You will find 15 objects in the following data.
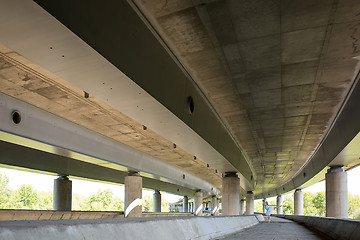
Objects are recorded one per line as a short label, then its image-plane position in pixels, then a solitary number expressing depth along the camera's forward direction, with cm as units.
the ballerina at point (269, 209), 2509
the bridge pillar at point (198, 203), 6681
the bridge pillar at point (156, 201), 6594
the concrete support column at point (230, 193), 3344
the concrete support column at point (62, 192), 3729
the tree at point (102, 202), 13136
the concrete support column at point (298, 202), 6634
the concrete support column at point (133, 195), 3309
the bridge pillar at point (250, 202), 7444
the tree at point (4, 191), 8394
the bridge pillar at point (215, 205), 9302
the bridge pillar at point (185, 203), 9236
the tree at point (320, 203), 16125
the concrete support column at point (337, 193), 2858
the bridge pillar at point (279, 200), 9716
